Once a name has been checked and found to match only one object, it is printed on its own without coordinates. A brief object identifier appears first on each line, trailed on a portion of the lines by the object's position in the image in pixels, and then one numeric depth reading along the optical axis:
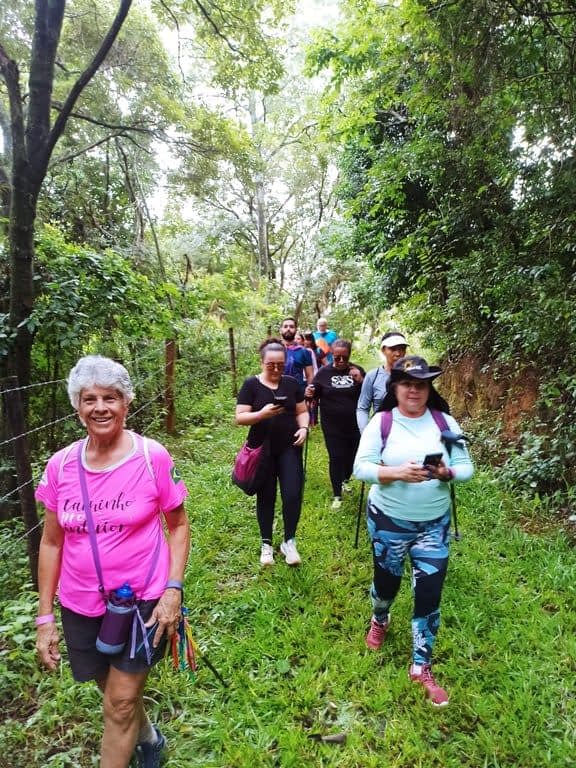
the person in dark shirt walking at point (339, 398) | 4.11
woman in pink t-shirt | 1.61
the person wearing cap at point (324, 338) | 7.40
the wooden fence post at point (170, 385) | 6.11
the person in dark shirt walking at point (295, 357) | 5.95
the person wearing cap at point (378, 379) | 3.55
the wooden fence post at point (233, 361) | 8.73
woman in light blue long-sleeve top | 2.16
